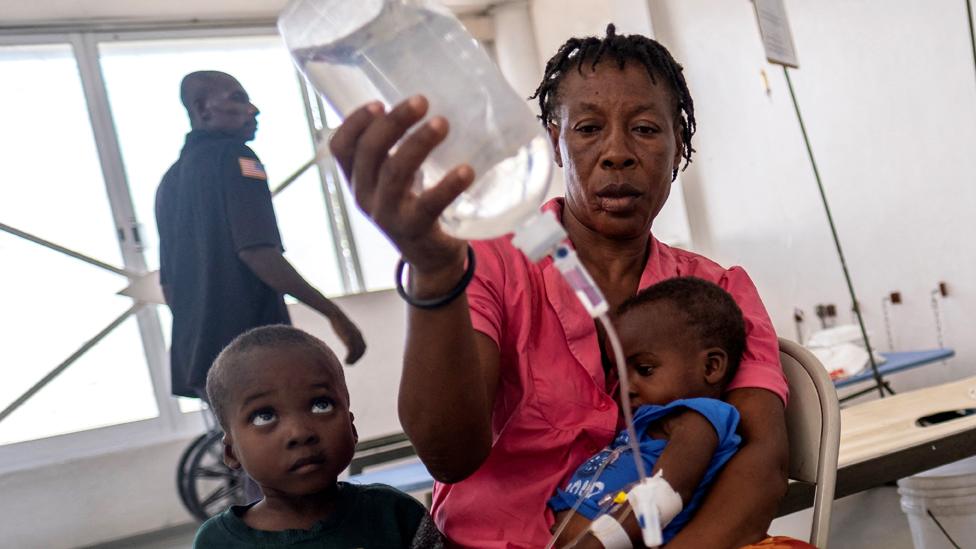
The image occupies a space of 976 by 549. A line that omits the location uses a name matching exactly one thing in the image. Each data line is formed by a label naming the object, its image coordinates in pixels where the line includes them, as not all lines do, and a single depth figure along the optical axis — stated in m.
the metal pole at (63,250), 4.67
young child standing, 1.10
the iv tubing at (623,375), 0.71
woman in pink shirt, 0.79
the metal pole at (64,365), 4.65
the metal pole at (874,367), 2.98
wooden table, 1.58
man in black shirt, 2.62
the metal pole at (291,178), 5.17
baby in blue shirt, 1.00
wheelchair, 4.21
